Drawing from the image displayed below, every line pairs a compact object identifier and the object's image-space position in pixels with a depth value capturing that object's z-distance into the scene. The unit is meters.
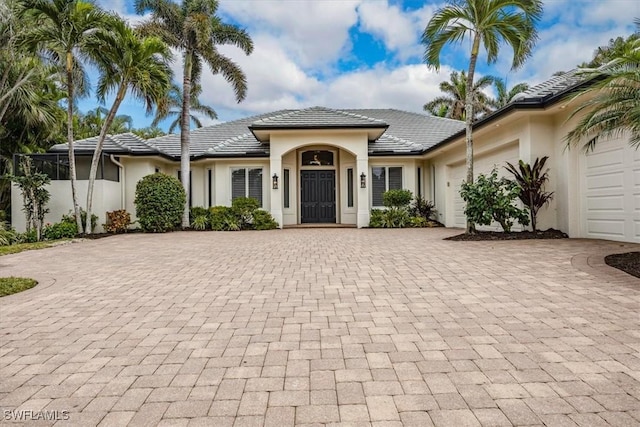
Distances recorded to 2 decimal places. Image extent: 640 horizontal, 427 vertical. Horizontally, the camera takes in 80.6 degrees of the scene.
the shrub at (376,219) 15.41
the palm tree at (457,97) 28.33
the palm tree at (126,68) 11.77
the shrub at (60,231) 12.29
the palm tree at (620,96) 5.65
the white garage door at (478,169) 11.32
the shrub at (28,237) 12.07
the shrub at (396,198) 15.22
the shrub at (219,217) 15.17
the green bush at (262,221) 15.26
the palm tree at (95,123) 27.14
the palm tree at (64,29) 11.03
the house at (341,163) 9.66
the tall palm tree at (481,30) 9.50
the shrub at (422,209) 16.31
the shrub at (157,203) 14.10
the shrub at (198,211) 15.41
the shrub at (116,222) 14.31
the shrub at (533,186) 9.66
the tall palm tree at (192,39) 14.34
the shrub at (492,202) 9.50
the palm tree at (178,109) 21.73
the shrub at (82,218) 13.47
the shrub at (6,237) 10.63
